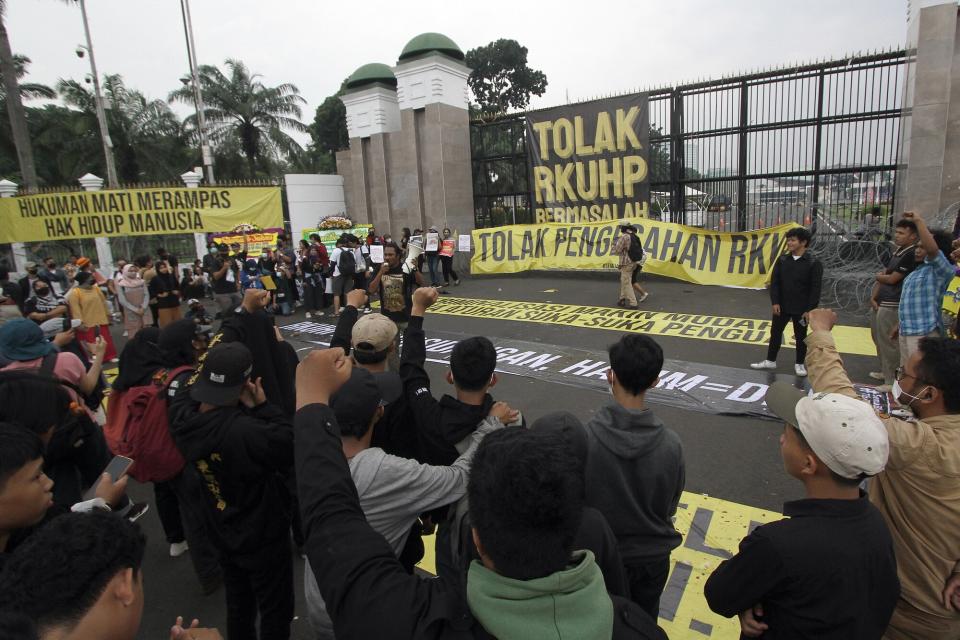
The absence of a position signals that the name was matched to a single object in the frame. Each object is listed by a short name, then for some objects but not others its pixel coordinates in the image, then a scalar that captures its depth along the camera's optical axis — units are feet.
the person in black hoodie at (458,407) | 6.97
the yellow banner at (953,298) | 15.51
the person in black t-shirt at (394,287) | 20.47
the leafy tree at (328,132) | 144.36
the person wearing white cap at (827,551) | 4.88
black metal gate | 37.19
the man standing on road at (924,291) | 15.58
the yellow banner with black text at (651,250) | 36.42
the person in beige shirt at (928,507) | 6.01
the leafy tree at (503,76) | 156.25
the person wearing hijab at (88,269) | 28.71
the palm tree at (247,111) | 94.84
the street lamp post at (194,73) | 64.95
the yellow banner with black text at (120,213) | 45.88
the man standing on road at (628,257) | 32.96
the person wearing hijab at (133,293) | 31.71
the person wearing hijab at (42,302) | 25.35
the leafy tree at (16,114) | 59.71
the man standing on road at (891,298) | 17.11
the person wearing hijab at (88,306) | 26.40
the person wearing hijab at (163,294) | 29.53
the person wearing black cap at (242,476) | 7.70
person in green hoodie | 3.34
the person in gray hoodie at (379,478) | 5.89
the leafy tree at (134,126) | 89.61
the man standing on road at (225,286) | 31.63
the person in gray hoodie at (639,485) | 6.75
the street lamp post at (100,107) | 66.49
